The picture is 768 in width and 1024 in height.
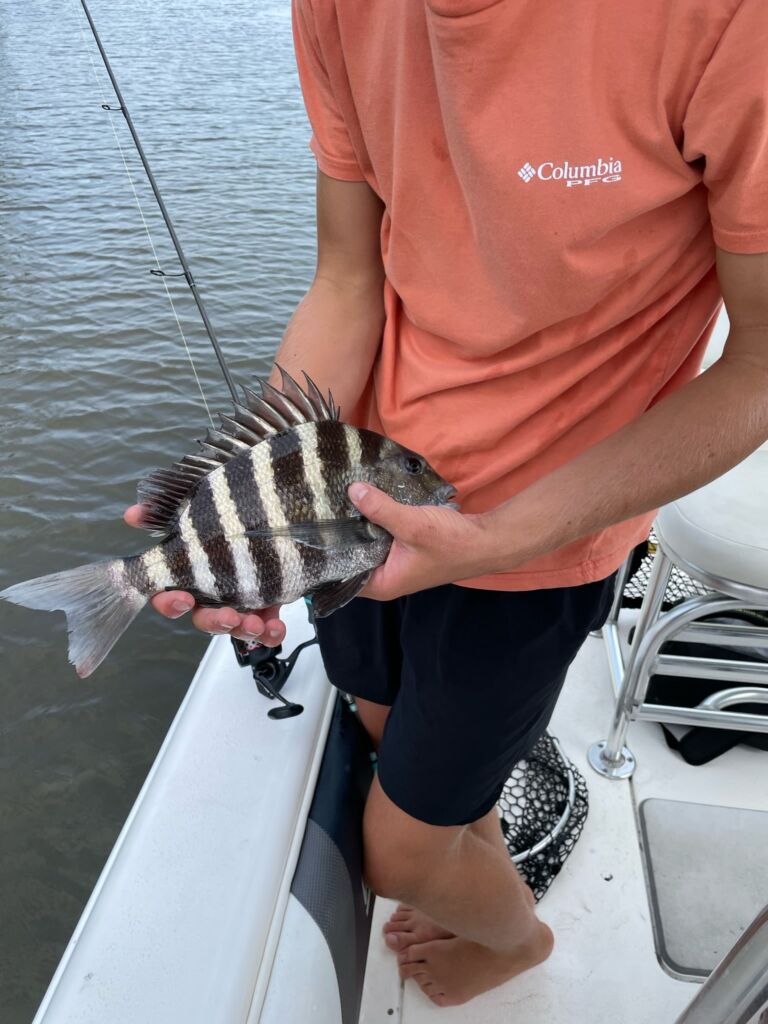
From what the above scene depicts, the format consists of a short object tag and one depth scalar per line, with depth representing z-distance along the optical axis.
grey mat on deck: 1.85
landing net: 1.96
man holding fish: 0.95
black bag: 2.22
